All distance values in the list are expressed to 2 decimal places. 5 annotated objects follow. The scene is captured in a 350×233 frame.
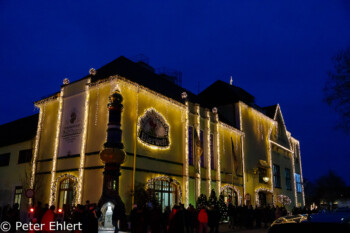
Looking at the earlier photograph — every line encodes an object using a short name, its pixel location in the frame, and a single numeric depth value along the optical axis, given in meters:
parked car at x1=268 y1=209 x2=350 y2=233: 4.21
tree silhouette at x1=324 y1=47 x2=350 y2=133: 16.69
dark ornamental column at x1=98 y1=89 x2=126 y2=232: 18.11
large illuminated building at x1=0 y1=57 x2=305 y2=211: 20.97
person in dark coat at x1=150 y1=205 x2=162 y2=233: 14.03
